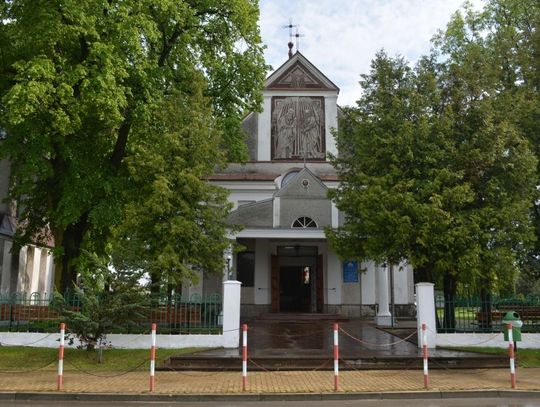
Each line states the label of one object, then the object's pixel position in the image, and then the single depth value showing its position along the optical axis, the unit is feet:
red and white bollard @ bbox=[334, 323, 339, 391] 33.60
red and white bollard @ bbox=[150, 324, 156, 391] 33.50
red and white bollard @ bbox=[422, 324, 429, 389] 34.50
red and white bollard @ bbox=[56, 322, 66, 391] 33.65
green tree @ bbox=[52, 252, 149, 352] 44.27
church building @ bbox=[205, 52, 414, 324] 77.41
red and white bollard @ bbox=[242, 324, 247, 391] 33.97
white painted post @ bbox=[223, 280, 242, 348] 50.34
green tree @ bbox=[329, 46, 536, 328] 50.44
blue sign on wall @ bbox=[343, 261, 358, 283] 84.79
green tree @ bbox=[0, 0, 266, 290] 52.08
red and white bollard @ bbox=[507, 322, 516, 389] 34.55
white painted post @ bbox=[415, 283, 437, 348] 51.06
